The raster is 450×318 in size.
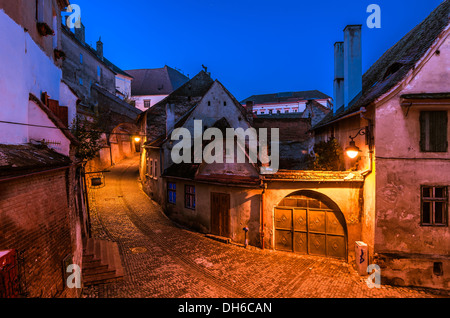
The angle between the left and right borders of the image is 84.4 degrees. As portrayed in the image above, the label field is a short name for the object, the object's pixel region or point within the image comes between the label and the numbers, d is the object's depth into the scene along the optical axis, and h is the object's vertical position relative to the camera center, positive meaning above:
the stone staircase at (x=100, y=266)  9.89 -4.58
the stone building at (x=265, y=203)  12.10 -2.57
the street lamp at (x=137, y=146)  48.76 +2.27
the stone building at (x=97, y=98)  31.67 +8.56
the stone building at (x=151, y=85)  54.75 +16.67
